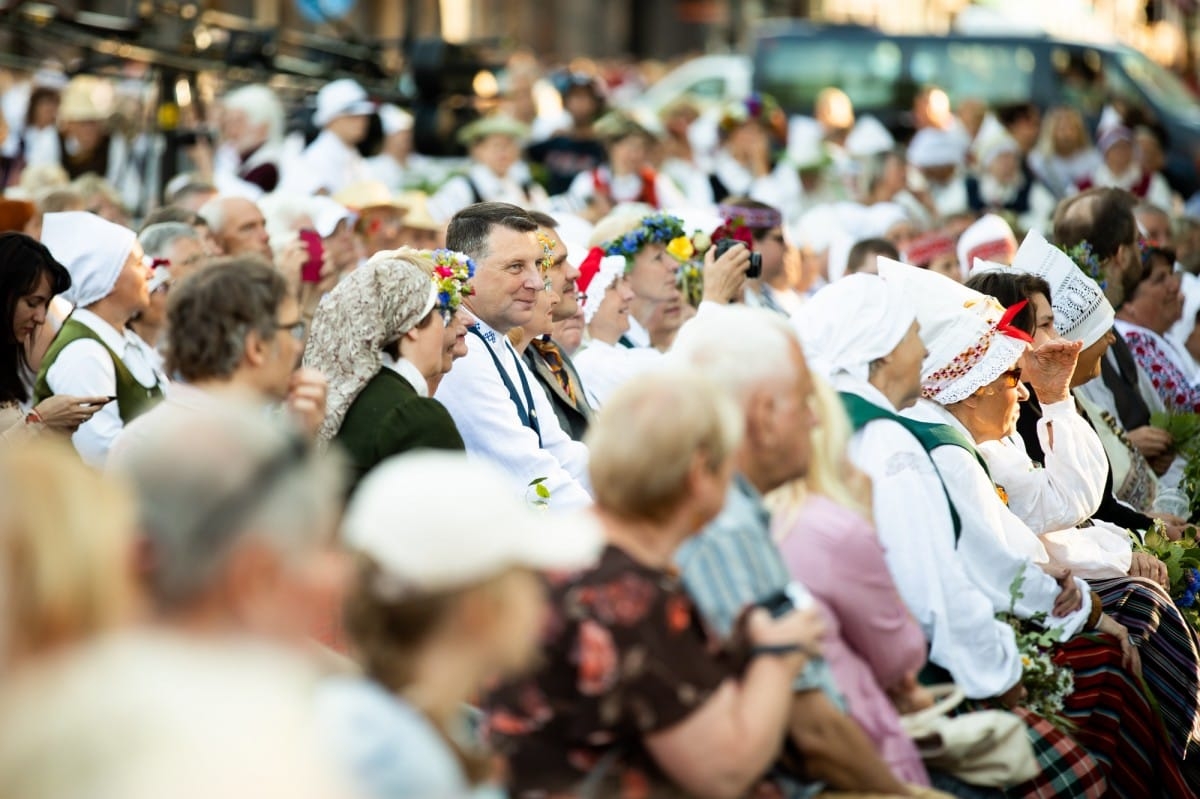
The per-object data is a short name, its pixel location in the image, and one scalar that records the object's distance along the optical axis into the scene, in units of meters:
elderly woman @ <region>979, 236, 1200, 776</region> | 10.87
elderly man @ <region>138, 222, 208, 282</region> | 14.28
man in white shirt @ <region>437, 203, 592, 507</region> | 11.42
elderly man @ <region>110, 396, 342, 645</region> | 5.09
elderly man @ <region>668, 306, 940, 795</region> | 6.97
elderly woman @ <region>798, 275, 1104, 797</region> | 8.98
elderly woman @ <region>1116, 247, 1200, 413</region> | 15.90
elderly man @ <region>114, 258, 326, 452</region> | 8.15
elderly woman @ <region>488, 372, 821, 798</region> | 6.28
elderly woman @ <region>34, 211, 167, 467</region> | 12.04
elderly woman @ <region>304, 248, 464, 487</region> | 9.63
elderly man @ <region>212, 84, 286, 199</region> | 23.80
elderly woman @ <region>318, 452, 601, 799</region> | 5.46
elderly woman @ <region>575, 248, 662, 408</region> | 14.16
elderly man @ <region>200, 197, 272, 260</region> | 15.83
